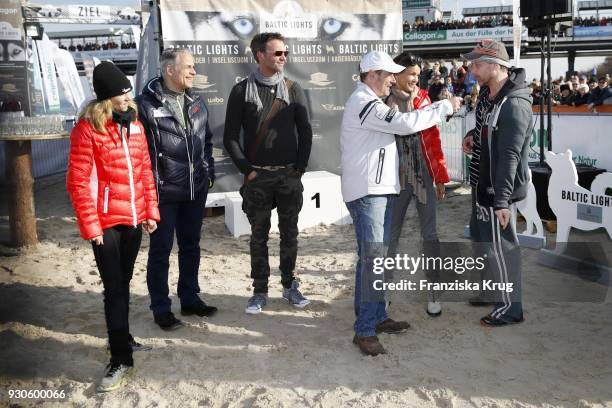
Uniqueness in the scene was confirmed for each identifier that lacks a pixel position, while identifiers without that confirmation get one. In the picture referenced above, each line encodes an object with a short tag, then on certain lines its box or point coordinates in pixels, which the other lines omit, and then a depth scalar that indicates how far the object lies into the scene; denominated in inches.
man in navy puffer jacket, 165.5
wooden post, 263.1
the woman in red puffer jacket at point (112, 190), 133.7
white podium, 295.2
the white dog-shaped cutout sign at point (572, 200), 205.6
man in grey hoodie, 158.1
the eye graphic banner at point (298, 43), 305.1
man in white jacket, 143.5
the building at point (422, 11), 1841.8
